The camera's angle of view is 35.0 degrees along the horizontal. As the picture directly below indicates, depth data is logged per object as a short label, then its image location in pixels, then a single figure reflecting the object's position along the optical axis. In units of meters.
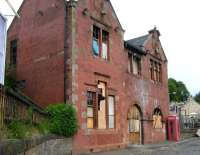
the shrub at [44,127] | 14.75
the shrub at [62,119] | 16.39
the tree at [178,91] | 72.43
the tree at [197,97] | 95.13
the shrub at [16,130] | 11.35
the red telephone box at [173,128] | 29.60
